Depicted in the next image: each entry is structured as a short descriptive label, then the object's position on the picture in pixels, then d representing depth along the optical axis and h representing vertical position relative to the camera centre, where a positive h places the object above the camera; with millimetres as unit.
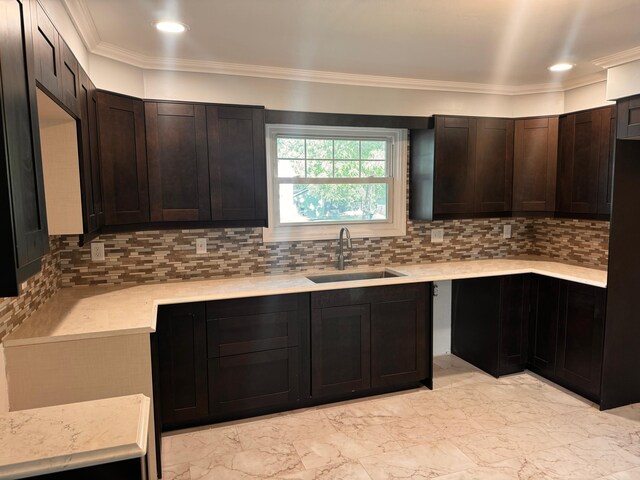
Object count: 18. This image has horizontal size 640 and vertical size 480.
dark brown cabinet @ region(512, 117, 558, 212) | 3582 +229
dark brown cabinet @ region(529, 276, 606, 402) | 3025 -1031
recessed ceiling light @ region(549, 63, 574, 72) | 3040 +871
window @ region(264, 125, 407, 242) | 3451 +109
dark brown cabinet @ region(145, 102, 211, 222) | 2805 +224
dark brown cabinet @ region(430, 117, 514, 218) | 3514 +219
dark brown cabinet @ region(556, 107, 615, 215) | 3154 +223
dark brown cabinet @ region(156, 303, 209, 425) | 2656 -998
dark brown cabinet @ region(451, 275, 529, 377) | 3492 -1046
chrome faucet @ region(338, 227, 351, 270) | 3467 -398
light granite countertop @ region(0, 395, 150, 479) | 1092 -639
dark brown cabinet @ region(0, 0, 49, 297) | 1108 +109
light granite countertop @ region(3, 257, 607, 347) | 2059 -599
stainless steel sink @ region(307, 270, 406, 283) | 3343 -631
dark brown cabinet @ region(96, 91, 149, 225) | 2576 +231
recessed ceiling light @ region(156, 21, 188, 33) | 2275 +884
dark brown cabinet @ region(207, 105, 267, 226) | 2920 +218
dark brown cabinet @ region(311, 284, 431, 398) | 3002 -1007
